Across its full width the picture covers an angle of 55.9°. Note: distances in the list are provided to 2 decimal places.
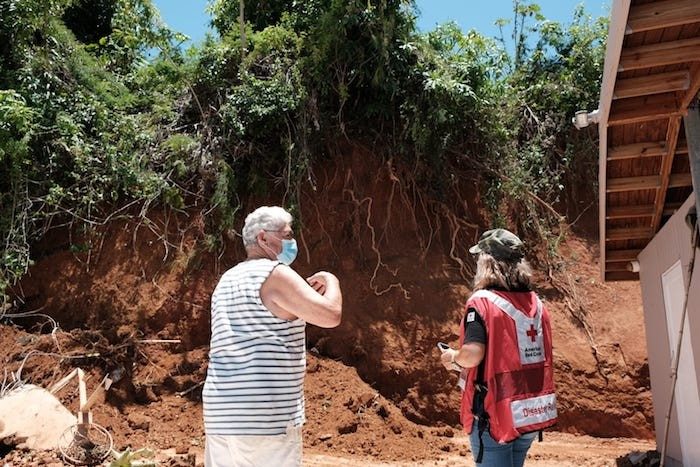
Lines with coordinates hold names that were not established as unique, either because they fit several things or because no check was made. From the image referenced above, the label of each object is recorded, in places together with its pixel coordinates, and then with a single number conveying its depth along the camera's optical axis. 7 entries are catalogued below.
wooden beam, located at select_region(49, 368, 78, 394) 7.72
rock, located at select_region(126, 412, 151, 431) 8.04
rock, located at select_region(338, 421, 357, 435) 8.00
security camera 5.35
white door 5.54
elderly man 2.86
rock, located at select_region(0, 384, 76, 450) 6.87
